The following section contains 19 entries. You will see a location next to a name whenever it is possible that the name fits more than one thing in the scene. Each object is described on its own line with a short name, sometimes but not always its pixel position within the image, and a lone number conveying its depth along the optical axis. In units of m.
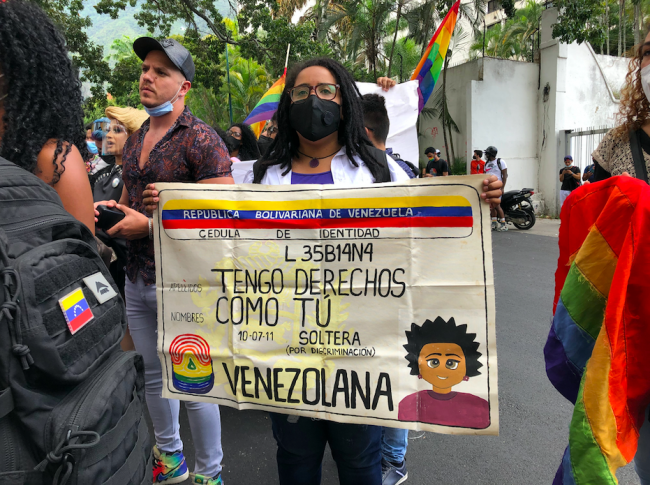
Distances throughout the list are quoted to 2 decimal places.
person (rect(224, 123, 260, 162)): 4.29
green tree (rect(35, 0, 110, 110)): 11.76
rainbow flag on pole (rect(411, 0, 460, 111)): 5.61
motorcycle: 10.34
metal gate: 12.12
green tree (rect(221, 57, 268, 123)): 20.70
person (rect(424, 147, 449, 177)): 12.33
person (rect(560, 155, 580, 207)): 10.88
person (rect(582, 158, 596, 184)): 9.82
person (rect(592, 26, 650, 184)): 1.58
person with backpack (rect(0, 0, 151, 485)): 0.85
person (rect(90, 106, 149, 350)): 2.15
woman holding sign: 1.66
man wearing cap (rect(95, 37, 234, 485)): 1.94
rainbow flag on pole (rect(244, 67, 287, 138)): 5.36
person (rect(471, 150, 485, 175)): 11.99
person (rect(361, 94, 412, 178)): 3.16
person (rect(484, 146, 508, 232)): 10.50
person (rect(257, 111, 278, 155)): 4.52
